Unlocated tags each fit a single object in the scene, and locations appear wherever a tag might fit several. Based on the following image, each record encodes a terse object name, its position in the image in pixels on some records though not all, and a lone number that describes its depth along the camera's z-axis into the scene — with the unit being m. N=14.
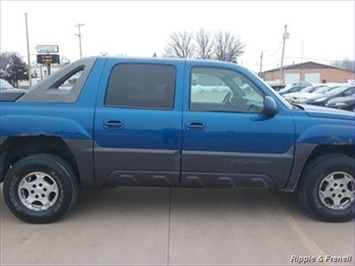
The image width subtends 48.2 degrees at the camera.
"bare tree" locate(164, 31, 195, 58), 61.78
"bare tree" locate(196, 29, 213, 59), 63.16
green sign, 24.03
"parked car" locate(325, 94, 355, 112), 16.61
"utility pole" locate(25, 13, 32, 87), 41.62
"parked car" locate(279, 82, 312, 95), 31.71
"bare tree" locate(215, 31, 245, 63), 63.19
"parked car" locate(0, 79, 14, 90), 12.34
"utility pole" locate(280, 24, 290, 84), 55.16
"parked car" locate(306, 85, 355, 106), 18.84
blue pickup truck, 4.33
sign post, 24.02
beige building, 79.94
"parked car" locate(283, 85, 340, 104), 23.77
